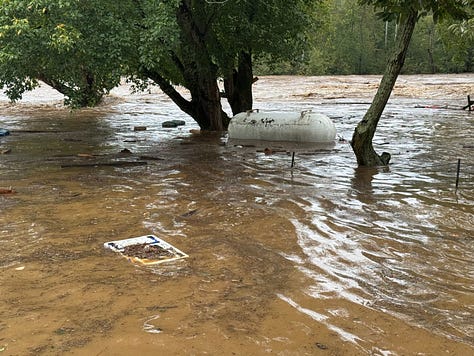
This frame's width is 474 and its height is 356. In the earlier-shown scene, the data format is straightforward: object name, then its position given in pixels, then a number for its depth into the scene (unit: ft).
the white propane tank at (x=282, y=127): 48.96
